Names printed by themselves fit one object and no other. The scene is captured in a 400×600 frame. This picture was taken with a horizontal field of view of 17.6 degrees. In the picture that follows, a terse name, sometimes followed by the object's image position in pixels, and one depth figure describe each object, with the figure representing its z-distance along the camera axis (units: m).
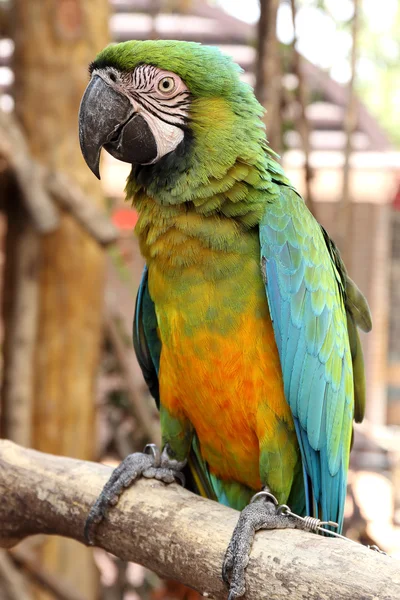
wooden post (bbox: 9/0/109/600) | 1.31
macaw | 0.91
